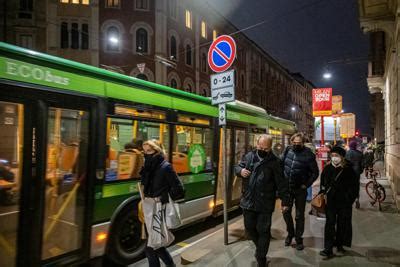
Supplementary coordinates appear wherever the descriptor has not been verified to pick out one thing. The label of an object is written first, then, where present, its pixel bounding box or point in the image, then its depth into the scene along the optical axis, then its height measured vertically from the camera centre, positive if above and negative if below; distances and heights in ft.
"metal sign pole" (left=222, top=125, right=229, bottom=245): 19.64 -3.21
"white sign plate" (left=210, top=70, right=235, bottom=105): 19.51 +3.04
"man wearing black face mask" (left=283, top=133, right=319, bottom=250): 19.29 -1.83
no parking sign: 19.97 +5.02
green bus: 13.34 -0.49
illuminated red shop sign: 42.11 +4.71
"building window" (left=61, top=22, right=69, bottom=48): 86.28 +25.61
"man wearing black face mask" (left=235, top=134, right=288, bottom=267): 15.06 -2.04
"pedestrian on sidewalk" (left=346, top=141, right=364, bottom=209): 30.40 -1.22
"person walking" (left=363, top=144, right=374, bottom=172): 47.46 -2.12
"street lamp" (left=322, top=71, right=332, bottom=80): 74.55 +14.02
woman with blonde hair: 14.75 -1.51
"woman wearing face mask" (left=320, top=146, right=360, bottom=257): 17.56 -2.53
